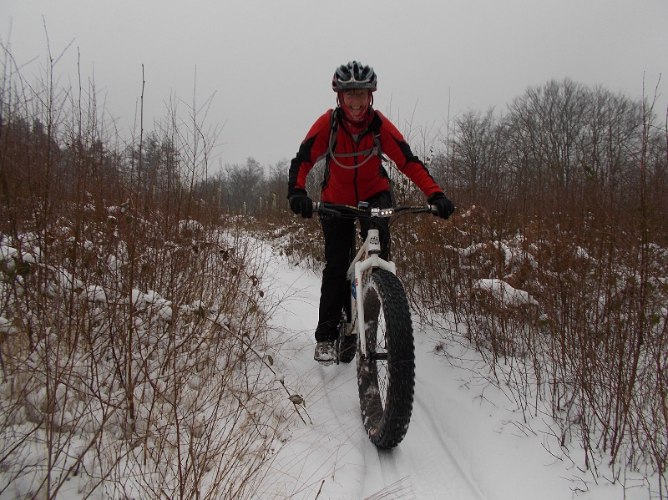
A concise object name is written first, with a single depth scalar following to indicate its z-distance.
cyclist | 2.44
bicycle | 1.74
